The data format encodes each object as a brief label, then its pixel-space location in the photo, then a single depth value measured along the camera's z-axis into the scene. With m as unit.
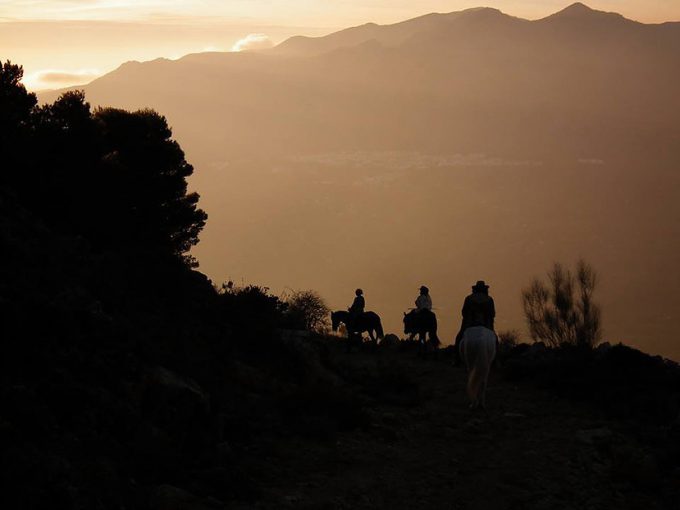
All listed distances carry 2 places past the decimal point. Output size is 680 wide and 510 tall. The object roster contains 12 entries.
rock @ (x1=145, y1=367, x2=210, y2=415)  10.43
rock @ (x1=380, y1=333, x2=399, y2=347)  27.96
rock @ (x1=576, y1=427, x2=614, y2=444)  13.04
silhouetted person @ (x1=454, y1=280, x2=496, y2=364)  15.22
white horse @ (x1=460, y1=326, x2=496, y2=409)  14.76
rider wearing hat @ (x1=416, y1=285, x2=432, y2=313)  23.92
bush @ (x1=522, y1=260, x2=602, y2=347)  44.78
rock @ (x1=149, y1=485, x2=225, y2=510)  8.47
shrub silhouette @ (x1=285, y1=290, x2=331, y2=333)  33.07
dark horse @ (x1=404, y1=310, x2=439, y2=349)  23.59
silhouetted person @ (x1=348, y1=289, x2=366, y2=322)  25.16
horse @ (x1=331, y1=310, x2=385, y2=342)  25.36
